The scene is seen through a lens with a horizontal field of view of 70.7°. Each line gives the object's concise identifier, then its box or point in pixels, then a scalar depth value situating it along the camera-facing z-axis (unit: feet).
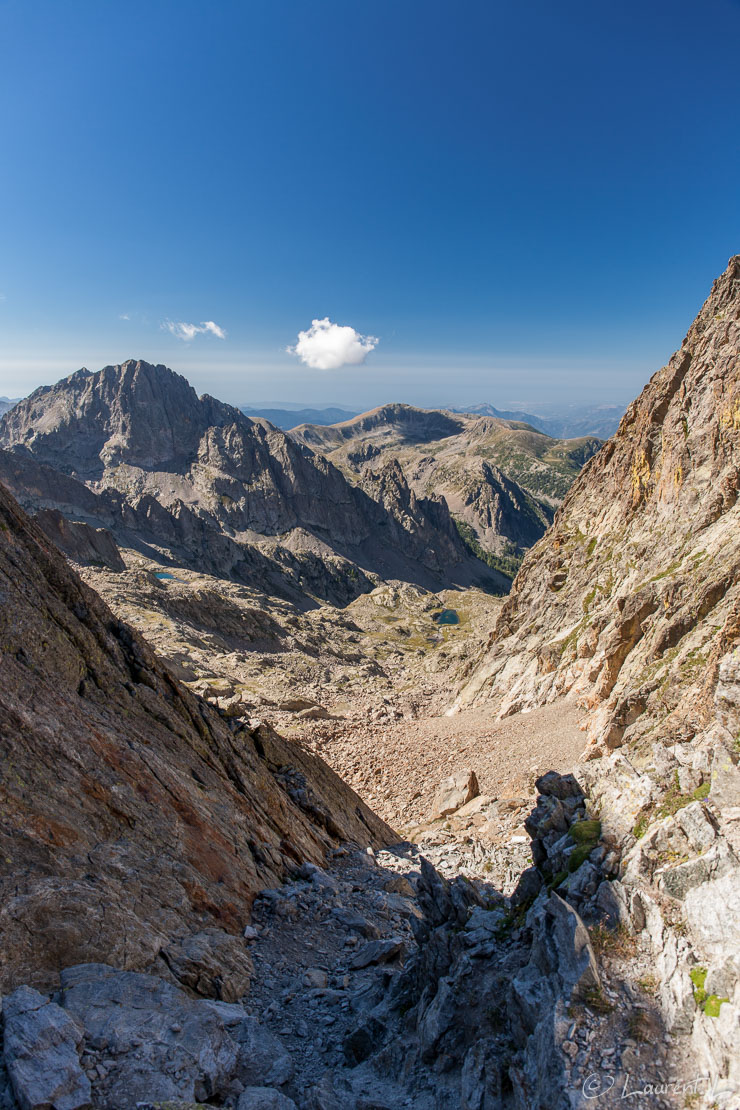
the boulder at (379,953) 58.29
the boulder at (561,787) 57.77
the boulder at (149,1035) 33.86
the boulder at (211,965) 46.32
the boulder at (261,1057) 40.14
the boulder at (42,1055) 30.09
